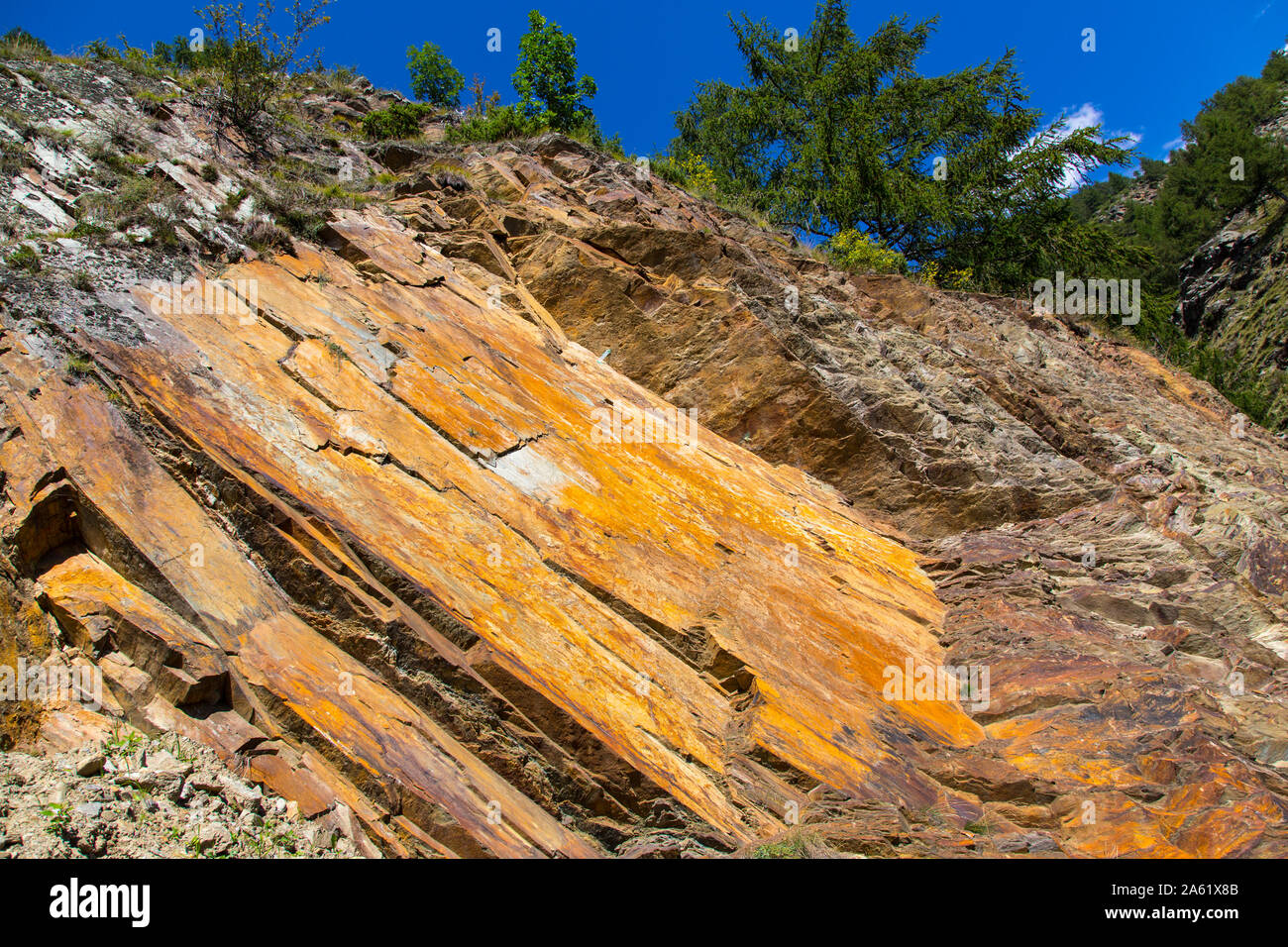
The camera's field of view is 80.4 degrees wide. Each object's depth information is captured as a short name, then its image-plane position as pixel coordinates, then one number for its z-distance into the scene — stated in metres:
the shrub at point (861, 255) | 20.02
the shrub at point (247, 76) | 16.03
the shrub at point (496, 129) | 21.08
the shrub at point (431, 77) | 28.28
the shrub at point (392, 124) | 20.75
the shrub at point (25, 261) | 9.38
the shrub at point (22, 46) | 13.84
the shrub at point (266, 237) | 12.05
